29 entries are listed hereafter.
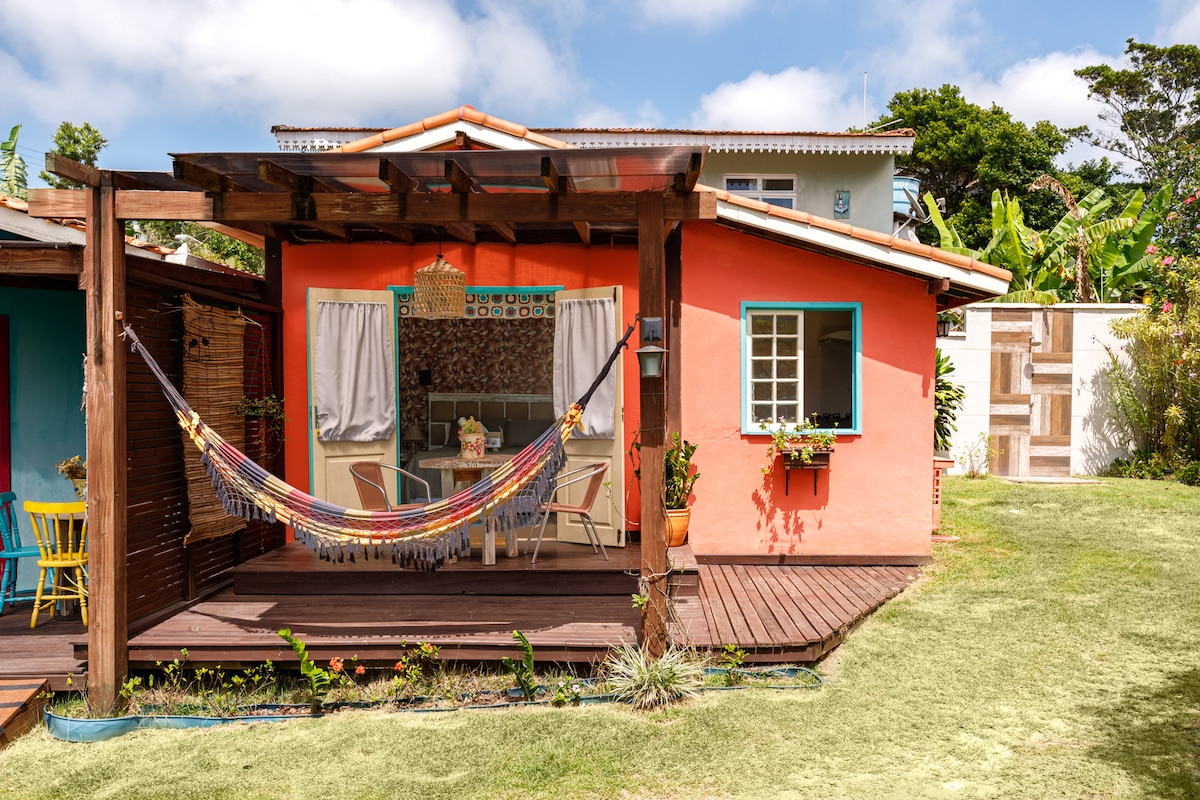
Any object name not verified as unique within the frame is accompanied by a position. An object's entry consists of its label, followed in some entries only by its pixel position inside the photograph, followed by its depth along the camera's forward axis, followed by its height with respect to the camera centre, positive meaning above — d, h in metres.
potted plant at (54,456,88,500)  5.11 -0.58
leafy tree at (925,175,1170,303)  11.58 +2.16
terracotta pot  5.96 -1.08
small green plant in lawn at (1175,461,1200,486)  9.70 -1.09
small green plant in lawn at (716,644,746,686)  4.29 -1.55
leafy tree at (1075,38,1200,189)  20.45 +7.88
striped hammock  4.20 -0.65
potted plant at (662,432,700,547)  6.00 -0.82
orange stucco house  6.41 +0.30
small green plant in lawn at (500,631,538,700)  4.13 -1.55
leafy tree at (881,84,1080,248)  20.84 +6.59
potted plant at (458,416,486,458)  5.87 -0.43
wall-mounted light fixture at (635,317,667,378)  3.97 +0.21
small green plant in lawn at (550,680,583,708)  4.07 -1.65
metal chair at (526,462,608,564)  5.50 -0.85
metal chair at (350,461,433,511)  5.55 -0.74
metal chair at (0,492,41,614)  5.10 -1.09
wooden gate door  10.45 +0.00
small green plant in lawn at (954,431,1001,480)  10.56 -0.92
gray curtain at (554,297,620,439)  6.13 +0.26
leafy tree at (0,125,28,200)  10.72 +3.15
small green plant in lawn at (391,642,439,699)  4.23 -1.58
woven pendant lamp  5.74 +0.74
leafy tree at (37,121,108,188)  19.11 +6.20
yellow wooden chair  4.73 -1.04
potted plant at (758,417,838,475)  6.32 -0.47
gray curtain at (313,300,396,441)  6.19 +0.11
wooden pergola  3.87 +0.95
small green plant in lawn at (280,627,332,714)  4.01 -1.52
